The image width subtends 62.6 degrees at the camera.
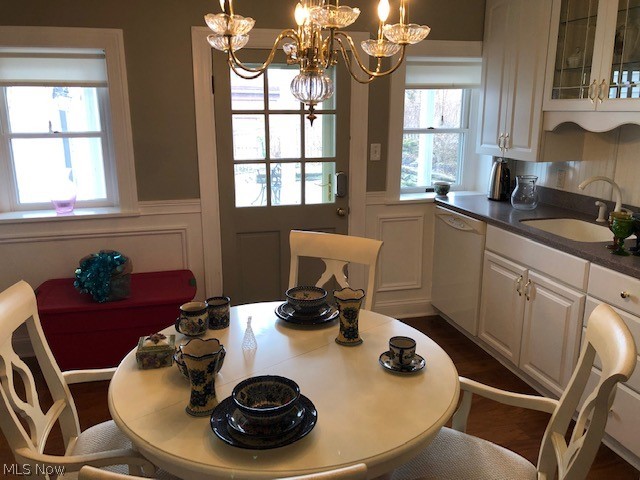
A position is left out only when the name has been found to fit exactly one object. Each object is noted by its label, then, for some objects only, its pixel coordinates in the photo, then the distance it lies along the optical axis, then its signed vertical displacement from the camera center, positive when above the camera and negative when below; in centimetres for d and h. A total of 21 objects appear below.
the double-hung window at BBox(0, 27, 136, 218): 298 +8
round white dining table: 120 -70
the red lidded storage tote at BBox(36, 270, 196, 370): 285 -100
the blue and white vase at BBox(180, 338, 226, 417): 132 -61
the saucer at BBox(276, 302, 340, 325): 190 -64
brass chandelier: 135 +27
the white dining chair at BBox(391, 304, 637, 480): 123 -80
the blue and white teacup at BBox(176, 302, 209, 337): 176 -60
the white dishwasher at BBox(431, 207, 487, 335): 320 -83
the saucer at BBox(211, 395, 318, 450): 122 -69
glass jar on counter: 319 -34
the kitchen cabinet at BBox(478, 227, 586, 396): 247 -92
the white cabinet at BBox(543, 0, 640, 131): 237 +36
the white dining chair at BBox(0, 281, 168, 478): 136 -80
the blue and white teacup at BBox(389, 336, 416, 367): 157 -63
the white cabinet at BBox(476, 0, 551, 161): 293 +35
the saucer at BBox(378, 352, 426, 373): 156 -67
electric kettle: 346 -29
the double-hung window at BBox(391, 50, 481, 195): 367 +10
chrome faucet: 263 -25
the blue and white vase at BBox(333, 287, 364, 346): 171 -57
